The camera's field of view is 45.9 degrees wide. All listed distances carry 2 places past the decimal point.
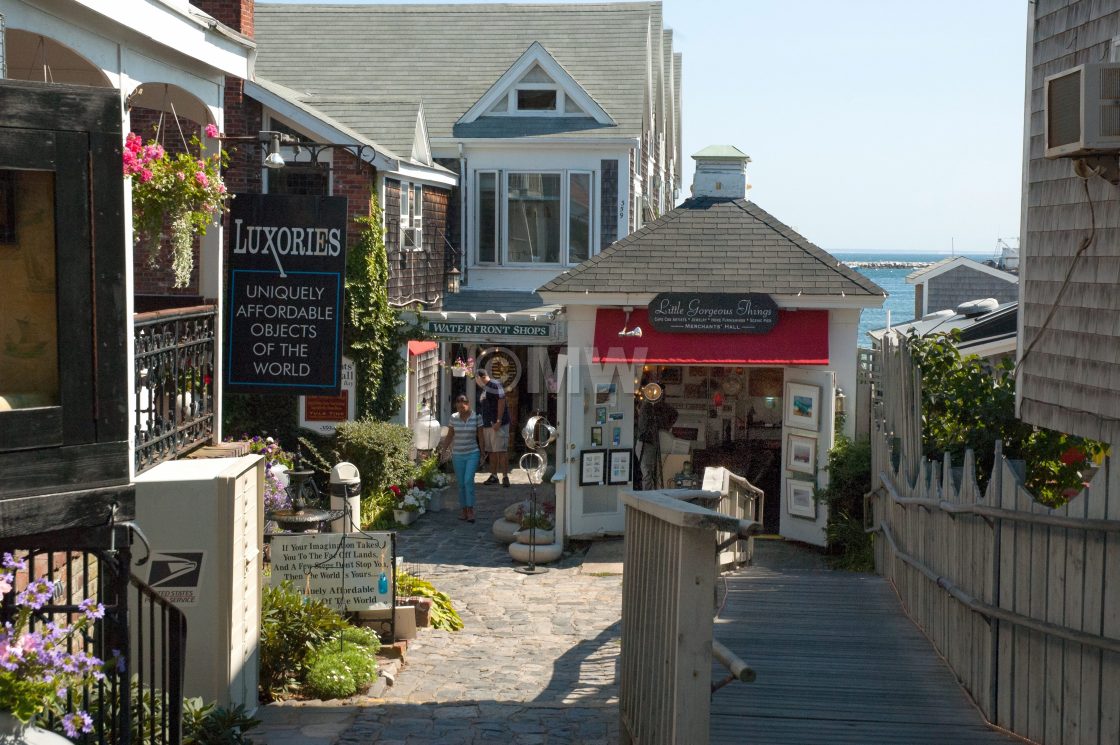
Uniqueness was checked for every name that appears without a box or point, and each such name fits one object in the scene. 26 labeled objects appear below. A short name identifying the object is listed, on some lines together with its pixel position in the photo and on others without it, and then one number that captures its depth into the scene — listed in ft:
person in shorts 71.10
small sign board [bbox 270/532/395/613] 38.29
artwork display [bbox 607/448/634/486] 56.59
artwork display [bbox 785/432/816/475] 54.44
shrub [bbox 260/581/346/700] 33.68
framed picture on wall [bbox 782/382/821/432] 54.39
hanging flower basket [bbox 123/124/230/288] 30.19
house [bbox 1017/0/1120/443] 28.86
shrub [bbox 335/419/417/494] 62.34
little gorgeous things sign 54.95
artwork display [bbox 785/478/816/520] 54.44
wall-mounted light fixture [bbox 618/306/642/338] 55.31
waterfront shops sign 63.72
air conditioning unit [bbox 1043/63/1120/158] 25.93
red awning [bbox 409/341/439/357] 70.74
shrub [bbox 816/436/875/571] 52.16
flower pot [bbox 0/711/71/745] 16.06
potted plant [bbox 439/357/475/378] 74.02
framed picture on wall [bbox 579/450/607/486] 55.98
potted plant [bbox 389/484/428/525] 61.67
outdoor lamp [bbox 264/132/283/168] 40.19
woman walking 61.67
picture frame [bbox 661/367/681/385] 68.39
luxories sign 34.50
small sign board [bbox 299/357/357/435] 62.80
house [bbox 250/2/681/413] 82.07
